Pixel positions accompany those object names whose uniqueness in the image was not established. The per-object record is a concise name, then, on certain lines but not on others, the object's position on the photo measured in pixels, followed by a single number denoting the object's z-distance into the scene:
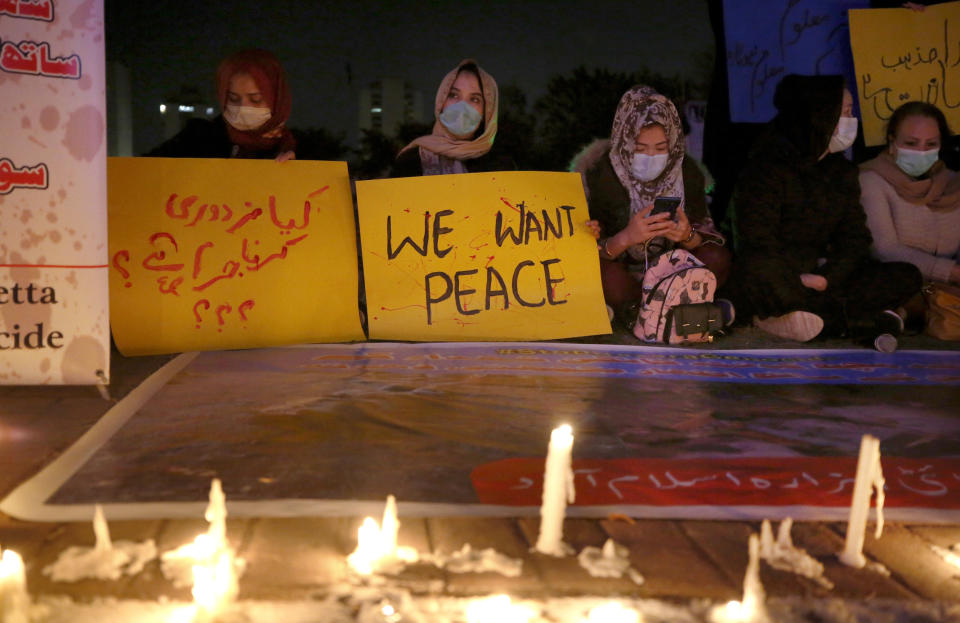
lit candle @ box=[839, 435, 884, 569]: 1.54
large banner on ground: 1.95
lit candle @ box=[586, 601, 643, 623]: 1.41
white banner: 2.70
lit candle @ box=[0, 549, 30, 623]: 1.33
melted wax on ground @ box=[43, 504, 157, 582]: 1.54
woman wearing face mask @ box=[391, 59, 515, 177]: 4.27
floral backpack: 3.97
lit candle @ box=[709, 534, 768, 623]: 1.44
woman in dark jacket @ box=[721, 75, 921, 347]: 4.24
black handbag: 3.96
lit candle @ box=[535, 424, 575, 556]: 1.53
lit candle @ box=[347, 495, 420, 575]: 1.59
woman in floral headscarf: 4.22
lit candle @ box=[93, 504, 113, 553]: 1.59
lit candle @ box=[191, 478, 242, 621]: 1.41
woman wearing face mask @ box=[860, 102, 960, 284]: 4.49
